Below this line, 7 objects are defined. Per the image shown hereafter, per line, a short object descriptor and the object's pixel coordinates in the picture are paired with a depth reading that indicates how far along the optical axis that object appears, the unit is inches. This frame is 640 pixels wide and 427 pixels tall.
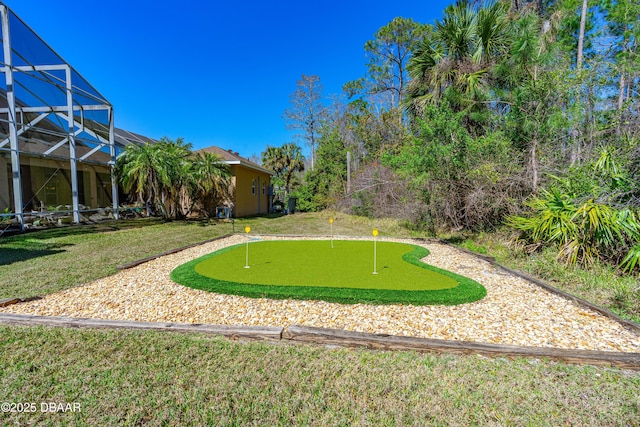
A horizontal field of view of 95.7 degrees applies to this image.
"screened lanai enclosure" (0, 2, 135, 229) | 364.8
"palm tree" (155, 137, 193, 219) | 440.5
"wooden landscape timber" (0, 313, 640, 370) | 96.0
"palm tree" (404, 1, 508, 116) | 341.4
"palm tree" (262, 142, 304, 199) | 919.7
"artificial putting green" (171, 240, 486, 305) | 151.3
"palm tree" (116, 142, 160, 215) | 431.8
